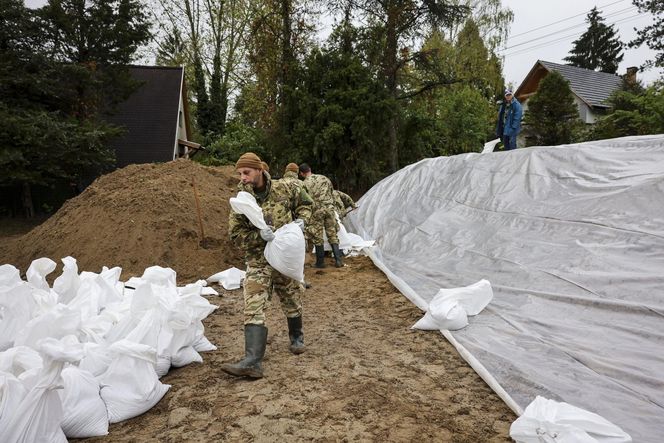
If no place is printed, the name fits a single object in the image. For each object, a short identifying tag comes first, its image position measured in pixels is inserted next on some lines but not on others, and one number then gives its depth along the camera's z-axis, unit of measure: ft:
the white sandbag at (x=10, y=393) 7.16
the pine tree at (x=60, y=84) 37.93
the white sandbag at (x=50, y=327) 8.72
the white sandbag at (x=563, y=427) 6.59
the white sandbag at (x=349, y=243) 26.27
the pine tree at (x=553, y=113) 47.80
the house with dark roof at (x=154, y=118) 55.88
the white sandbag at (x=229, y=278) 20.71
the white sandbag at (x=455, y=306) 12.83
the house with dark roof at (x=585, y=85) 75.00
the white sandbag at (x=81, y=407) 8.16
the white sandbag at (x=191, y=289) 12.21
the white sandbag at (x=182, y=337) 10.89
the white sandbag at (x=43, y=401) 6.95
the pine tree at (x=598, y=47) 114.73
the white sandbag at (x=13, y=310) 10.05
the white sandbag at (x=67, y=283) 12.62
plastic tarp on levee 9.21
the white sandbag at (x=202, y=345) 12.29
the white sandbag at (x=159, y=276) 13.01
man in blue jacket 28.76
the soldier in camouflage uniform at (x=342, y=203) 25.53
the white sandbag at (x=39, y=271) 12.12
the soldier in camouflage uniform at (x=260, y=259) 10.48
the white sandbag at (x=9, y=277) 10.20
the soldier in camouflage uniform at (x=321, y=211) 22.82
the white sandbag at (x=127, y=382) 8.80
